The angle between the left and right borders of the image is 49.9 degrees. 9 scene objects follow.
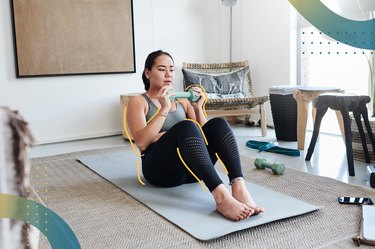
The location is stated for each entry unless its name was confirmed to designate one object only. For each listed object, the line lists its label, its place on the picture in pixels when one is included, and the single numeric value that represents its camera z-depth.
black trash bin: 3.52
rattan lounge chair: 3.80
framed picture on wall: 3.59
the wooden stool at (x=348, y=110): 2.42
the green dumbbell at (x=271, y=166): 2.44
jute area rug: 1.53
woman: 1.72
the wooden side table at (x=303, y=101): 3.01
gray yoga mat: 1.63
